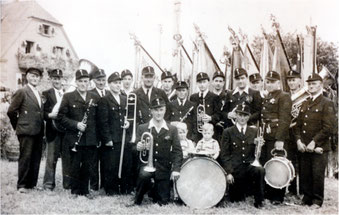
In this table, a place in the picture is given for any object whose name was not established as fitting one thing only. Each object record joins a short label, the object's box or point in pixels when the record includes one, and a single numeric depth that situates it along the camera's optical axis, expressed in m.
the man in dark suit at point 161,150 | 3.99
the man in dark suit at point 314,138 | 4.00
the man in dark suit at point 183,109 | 4.58
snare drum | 3.97
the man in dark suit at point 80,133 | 4.17
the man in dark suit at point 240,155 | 4.02
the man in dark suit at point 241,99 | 4.53
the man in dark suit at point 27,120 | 4.19
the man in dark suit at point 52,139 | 4.48
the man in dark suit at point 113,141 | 4.31
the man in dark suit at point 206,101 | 4.63
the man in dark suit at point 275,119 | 4.16
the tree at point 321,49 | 5.06
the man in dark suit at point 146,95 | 4.51
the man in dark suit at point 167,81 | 4.94
